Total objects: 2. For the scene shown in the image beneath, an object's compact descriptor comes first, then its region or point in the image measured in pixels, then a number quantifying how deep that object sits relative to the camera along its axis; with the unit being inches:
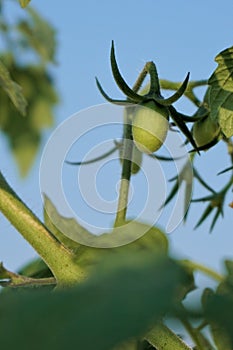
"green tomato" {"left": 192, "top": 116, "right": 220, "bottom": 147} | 43.1
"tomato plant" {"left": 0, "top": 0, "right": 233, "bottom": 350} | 14.9
